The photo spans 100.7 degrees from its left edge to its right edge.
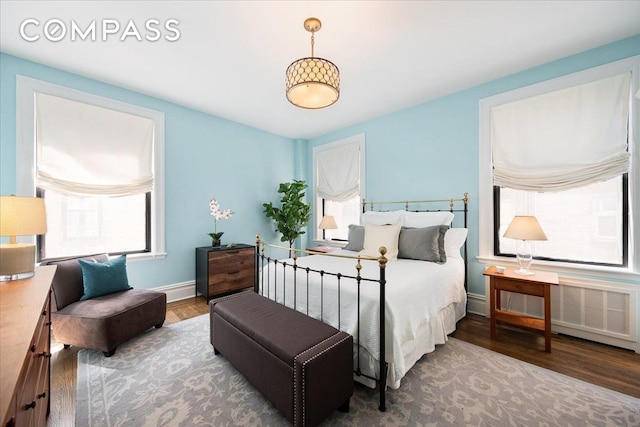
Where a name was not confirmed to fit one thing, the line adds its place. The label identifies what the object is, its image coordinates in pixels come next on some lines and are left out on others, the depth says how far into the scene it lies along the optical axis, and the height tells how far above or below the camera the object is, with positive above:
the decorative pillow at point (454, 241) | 3.06 -0.33
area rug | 1.64 -1.27
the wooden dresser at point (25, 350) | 0.71 -0.42
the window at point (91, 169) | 2.81 +0.54
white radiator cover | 2.42 -0.97
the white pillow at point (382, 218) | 3.55 -0.07
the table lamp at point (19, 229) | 1.54 -0.09
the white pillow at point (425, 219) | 3.21 -0.08
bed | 1.80 -0.62
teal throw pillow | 2.60 -0.64
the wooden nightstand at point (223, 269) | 3.71 -0.81
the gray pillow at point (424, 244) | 2.86 -0.34
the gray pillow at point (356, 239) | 3.43 -0.33
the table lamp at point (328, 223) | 4.54 -0.17
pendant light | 1.97 +1.03
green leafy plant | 4.86 +0.03
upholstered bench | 1.47 -0.89
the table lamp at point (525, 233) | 2.56 -0.20
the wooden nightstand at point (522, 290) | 2.44 -0.76
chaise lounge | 2.29 -0.89
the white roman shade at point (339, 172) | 4.69 +0.76
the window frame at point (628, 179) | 2.42 +0.36
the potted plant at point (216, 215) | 4.01 -0.01
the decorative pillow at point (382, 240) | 2.99 -0.31
